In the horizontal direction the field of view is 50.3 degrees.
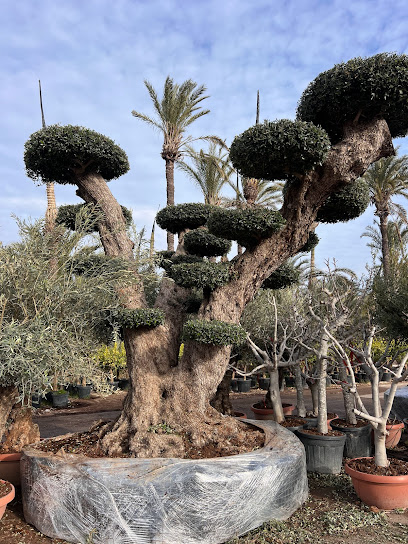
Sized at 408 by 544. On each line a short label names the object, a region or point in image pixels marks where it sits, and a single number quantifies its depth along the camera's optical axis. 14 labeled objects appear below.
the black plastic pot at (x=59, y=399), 11.91
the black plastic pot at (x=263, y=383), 15.12
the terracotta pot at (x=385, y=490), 4.52
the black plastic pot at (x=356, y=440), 6.41
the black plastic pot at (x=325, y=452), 5.79
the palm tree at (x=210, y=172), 16.27
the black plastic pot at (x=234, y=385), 14.99
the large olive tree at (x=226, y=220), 4.90
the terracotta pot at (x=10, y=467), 5.44
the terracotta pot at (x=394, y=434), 7.05
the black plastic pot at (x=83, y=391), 13.30
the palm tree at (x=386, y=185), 17.30
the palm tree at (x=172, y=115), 14.61
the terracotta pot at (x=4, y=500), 4.26
